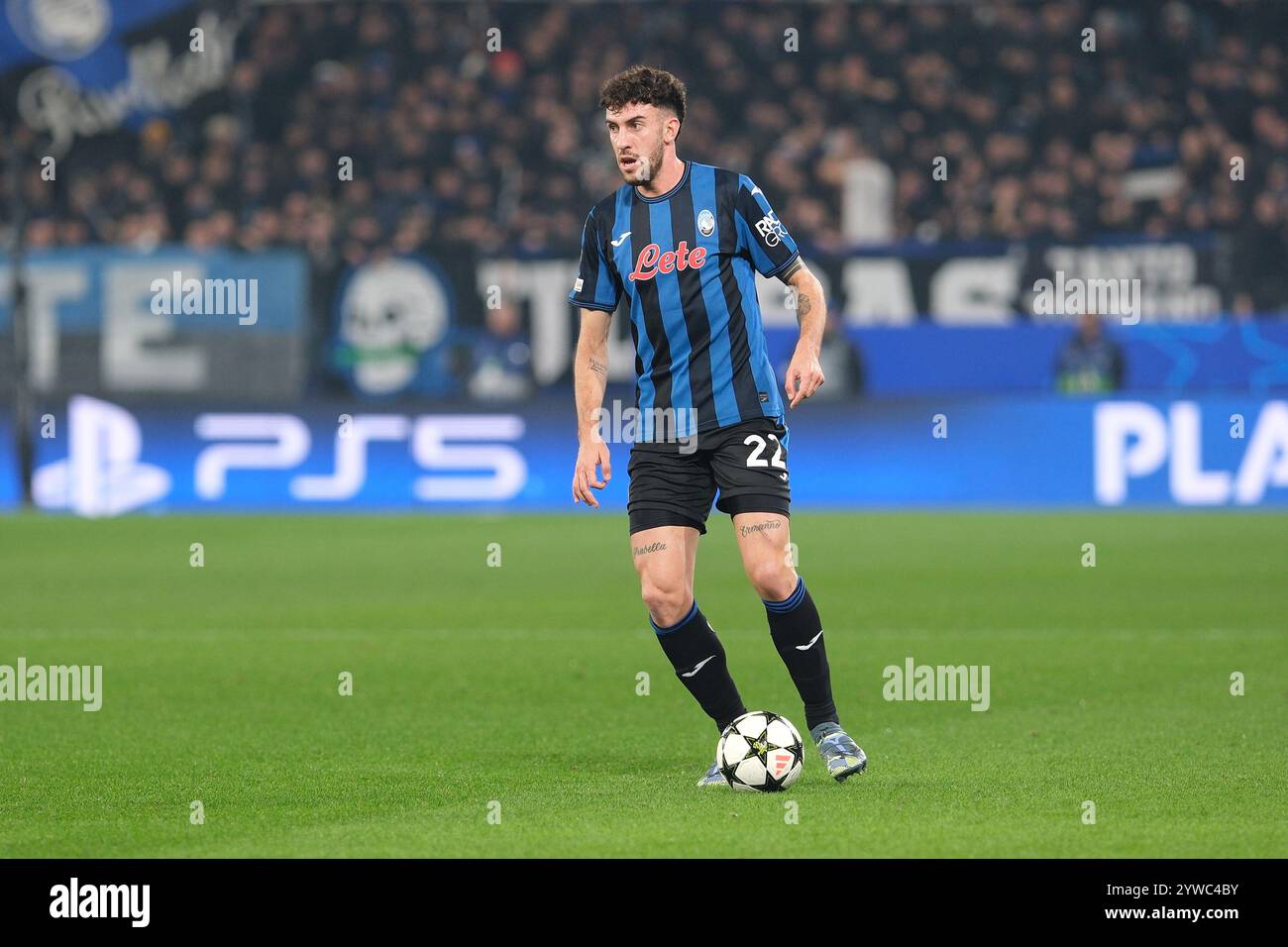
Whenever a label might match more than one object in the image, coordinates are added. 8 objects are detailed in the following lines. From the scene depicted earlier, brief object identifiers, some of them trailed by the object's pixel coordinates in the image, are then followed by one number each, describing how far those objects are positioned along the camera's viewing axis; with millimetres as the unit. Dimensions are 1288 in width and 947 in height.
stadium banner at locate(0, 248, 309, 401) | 19938
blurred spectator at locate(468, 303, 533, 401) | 19922
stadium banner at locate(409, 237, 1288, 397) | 20078
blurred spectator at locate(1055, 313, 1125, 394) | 19953
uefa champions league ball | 5906
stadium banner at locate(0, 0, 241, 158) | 23328
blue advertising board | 19109
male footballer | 6070
